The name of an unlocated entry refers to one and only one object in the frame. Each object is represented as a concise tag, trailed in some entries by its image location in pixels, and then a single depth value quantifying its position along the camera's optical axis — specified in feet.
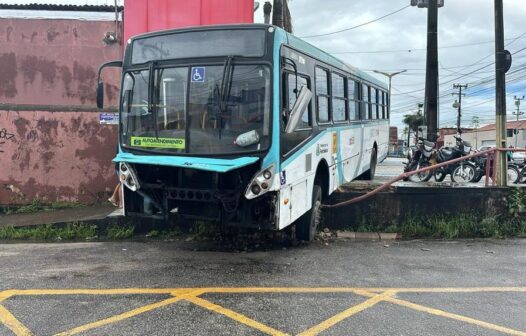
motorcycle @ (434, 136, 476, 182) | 41.40
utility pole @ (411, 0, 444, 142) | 46.68
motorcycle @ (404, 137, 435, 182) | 45.46
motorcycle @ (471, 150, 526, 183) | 40.75
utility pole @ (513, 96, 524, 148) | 227.20
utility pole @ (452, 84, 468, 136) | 190.53
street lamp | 131.50
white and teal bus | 19.24
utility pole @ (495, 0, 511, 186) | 32.17
